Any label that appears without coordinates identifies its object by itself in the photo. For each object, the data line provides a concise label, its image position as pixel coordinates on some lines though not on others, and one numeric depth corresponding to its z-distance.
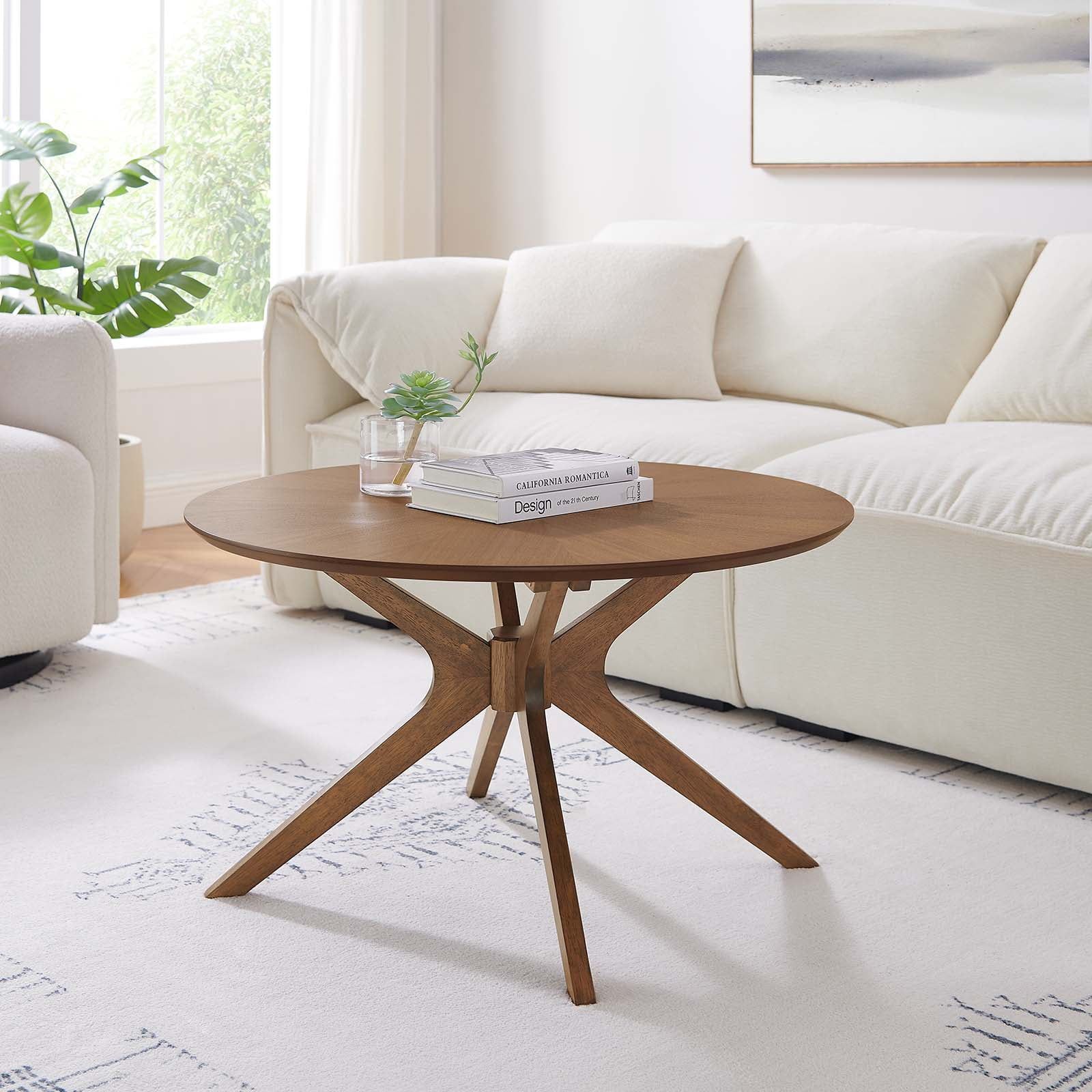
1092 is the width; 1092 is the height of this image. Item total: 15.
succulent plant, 1.85
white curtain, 4.26
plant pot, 3.50
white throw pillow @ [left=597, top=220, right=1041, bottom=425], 2.84
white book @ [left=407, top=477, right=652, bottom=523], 1.65
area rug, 1.43
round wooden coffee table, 1.52
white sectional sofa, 2.11
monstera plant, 3.35
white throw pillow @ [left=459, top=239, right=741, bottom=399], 3.05
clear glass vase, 1.88
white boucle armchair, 2.59
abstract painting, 3.11
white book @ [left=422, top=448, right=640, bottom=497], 1.66
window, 4.00
